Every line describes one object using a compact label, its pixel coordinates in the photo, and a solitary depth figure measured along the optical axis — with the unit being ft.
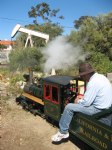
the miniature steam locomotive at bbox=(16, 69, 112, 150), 10.65
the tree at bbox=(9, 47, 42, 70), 40.86
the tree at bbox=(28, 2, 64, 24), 90.83
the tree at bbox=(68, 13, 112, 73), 41.82
